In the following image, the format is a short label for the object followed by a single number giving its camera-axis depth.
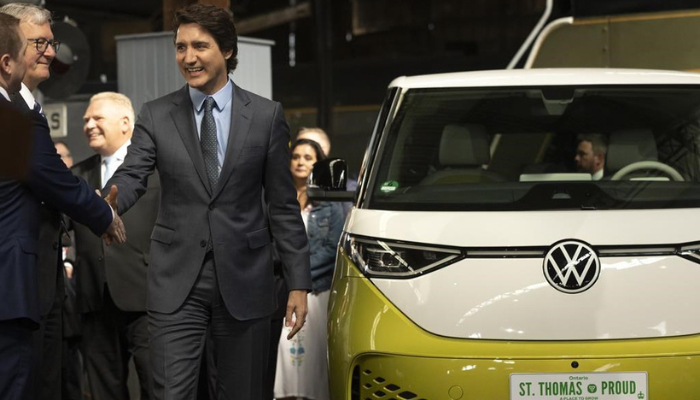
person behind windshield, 6.39
